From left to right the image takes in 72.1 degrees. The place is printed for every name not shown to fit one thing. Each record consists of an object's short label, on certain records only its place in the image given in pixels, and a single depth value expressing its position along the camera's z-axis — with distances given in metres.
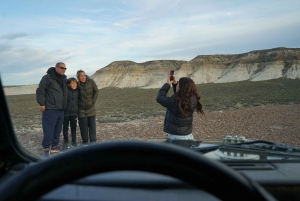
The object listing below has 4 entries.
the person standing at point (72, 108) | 4.53
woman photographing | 3.00
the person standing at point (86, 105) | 4.66
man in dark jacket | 4.18
